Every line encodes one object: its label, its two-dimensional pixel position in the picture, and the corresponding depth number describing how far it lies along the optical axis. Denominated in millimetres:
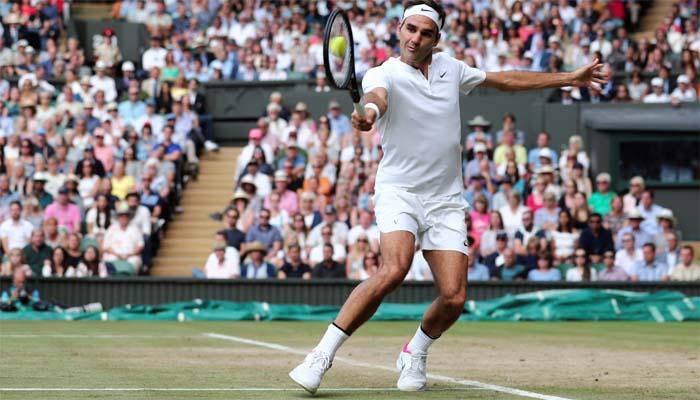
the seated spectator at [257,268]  21344
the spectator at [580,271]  21391
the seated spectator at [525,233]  21670
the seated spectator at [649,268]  21422
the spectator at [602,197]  23328
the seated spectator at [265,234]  22000
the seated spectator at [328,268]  21156
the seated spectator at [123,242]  21969
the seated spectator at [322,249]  21609
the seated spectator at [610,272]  21438
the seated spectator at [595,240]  21828
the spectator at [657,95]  25969
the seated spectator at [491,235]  21656
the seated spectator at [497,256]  21453
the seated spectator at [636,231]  22031
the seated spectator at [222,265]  21328
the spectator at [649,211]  22844
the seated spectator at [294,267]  21328
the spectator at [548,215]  22328
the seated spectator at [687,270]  21344
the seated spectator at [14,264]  20656
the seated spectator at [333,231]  22047
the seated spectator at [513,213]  22312
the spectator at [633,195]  23320
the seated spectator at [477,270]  21391
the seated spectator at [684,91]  25922
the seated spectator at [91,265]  21312
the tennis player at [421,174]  7988
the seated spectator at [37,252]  21141
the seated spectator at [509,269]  21375
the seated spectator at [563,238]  21828
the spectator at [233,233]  22031
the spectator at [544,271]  21281
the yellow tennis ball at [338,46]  8281
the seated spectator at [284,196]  23141
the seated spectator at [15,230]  21922
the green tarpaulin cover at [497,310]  19938
